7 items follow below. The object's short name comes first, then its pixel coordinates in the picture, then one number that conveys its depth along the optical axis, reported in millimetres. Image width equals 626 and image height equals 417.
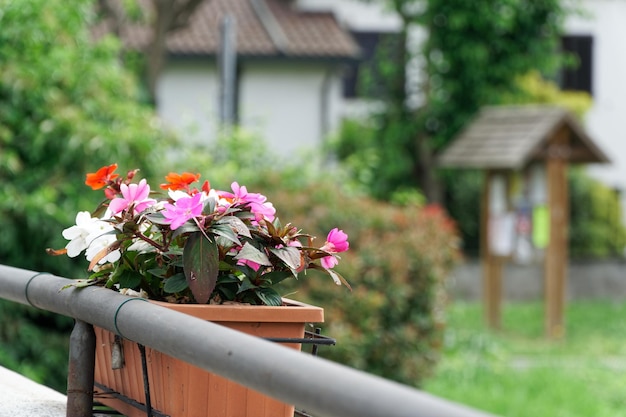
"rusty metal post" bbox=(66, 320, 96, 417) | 2648
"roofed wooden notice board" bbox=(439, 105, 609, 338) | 14312
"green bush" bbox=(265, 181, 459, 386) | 8492
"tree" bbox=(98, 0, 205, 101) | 11875
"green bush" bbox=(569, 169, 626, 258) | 19578
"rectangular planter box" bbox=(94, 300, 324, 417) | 2420
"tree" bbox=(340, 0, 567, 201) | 18297
